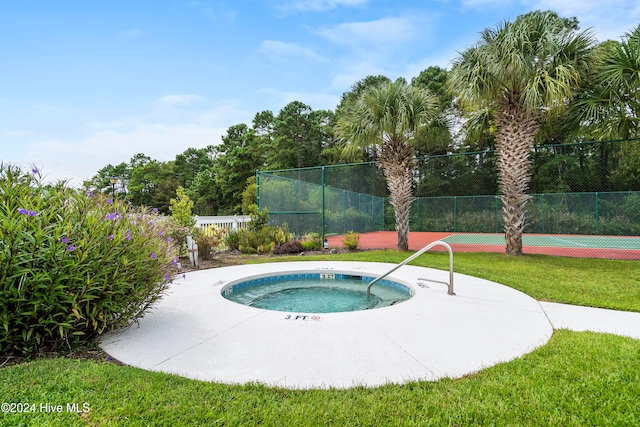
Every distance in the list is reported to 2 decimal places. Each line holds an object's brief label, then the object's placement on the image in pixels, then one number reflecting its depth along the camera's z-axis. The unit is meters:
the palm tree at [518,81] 6.95
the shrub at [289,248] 9.08
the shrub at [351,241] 9.66
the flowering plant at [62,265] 2.22
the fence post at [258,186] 10.67
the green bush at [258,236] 9.12
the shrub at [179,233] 7.21
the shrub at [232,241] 9.44
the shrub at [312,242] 9.58
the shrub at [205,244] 7.60
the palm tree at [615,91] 6.36
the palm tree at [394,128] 8.66
